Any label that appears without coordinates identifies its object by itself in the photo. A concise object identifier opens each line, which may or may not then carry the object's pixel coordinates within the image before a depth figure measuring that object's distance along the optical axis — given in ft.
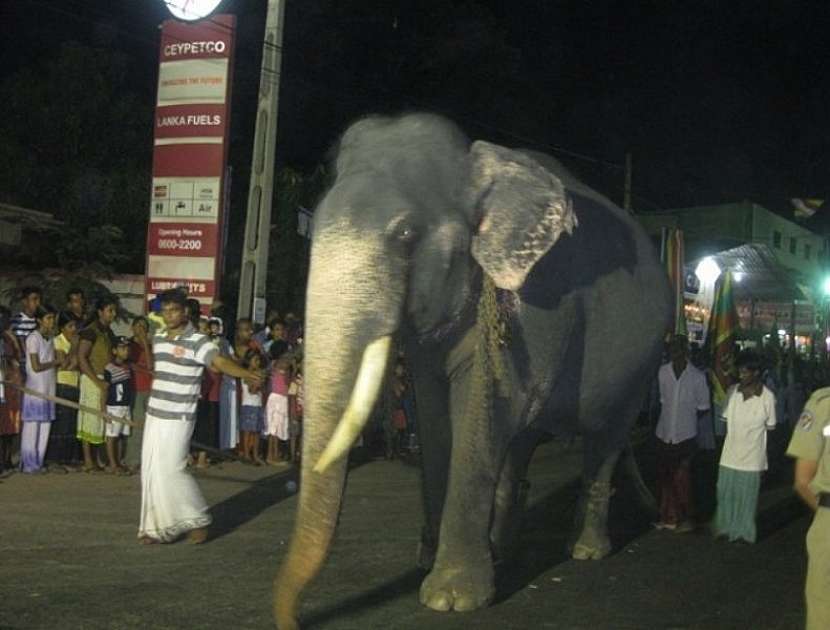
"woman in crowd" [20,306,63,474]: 35.19
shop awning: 93.30
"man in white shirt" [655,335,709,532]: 29.19
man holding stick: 24.26
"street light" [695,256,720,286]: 94.12
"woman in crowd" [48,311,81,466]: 36.46
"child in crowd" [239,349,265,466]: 41.29
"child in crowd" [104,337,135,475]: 36.78
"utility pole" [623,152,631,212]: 89.51
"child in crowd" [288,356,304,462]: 42.37
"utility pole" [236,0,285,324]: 48.65
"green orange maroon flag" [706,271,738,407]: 40.14
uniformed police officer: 13.79
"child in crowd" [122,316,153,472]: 38.11
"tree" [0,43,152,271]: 75.82
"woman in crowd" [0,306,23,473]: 35.19
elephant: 16.92
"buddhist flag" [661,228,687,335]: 53.20
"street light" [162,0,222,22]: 49.57
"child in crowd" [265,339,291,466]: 41.70
